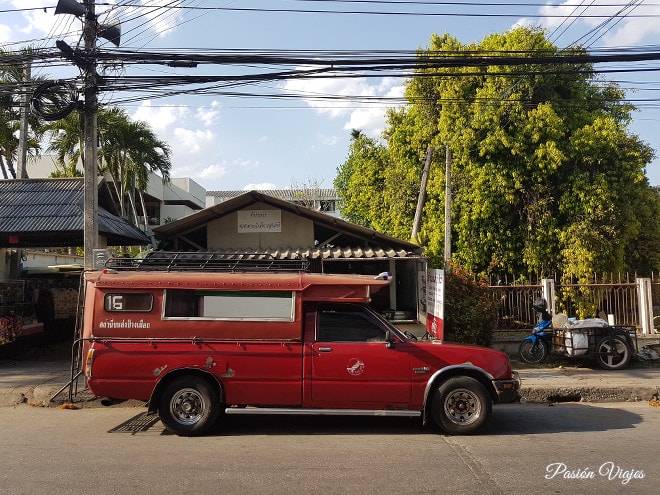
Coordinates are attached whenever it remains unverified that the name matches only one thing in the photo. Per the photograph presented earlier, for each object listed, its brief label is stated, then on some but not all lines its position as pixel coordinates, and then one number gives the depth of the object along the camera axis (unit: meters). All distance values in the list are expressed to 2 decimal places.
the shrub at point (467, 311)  11.76
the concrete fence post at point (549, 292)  13.04
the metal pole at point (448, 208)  16.64
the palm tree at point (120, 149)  21.55
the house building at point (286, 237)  12.66
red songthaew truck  6.70
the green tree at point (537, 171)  17.72
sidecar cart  11.14
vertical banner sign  9.91
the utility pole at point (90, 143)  10.28
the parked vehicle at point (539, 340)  11.86
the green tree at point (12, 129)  19.03
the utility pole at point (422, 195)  17.80
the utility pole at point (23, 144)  19.64
